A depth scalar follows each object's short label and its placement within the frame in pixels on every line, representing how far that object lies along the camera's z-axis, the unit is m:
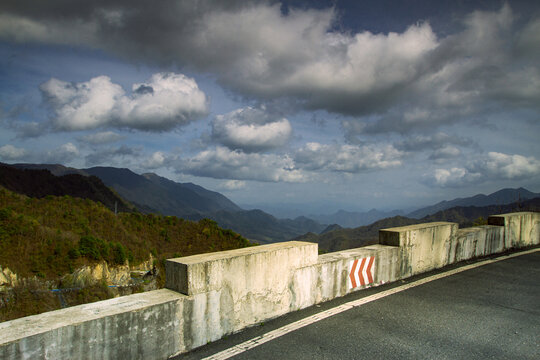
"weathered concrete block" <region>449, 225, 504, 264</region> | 9.04
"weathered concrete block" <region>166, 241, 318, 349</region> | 4.37
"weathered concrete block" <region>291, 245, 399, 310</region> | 5.68
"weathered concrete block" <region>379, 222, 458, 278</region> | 7.61
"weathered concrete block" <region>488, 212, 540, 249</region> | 10.77
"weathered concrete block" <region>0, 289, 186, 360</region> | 3.21
